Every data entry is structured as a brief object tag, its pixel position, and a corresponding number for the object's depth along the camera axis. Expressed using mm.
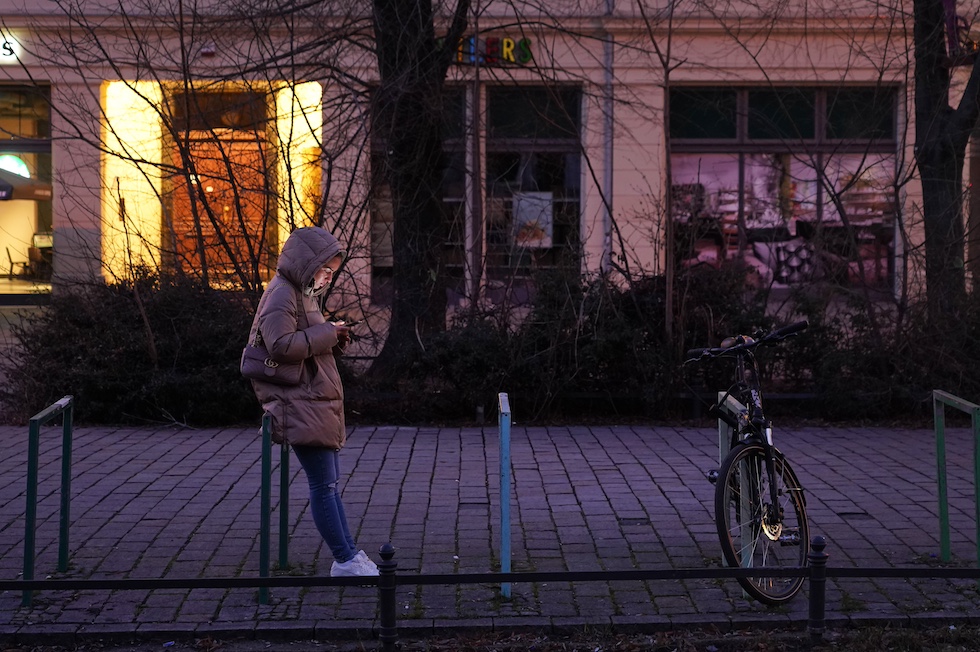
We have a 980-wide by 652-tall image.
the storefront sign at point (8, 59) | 16273
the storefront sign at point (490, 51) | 12023
